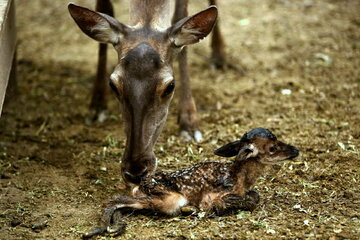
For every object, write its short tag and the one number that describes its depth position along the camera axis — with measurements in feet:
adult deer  31.68
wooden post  37.37
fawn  30.74
